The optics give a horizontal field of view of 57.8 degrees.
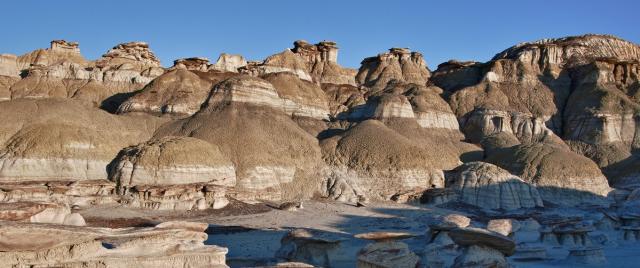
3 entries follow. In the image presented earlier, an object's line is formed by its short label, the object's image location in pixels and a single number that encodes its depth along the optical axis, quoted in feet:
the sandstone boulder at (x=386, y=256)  58.59
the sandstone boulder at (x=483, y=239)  58.34
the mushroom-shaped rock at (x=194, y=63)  321.60
